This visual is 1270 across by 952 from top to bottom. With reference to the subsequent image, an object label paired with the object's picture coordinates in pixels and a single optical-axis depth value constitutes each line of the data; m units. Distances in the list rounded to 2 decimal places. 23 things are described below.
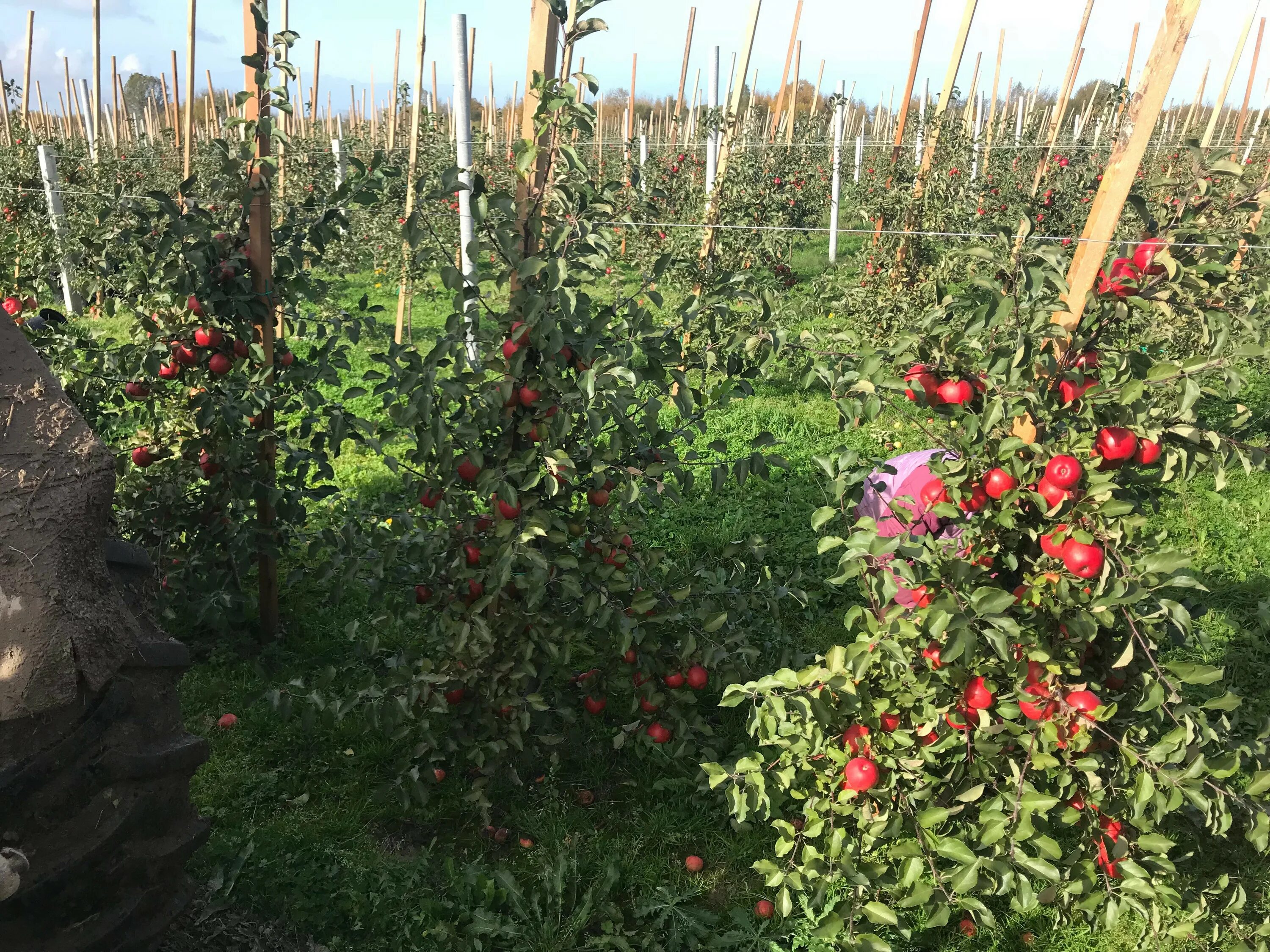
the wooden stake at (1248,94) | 12.90
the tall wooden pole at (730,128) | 6.73
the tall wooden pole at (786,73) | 10.54
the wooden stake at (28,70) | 12.95
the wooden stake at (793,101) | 11.03
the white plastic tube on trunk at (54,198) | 7.95
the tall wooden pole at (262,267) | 2.96
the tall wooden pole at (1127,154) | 1.93
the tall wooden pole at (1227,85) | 7.98
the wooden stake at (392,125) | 8.37
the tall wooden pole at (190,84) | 7.41
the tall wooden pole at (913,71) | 8.22
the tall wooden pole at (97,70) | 10.48
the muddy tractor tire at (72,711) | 1.30
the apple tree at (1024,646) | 2.01
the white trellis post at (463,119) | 5.60
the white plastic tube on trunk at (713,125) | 7.46
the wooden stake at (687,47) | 13.01
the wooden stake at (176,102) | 9.28
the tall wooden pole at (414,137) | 6.92
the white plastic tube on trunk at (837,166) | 10.07
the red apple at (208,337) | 3.17
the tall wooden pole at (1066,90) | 7.38
